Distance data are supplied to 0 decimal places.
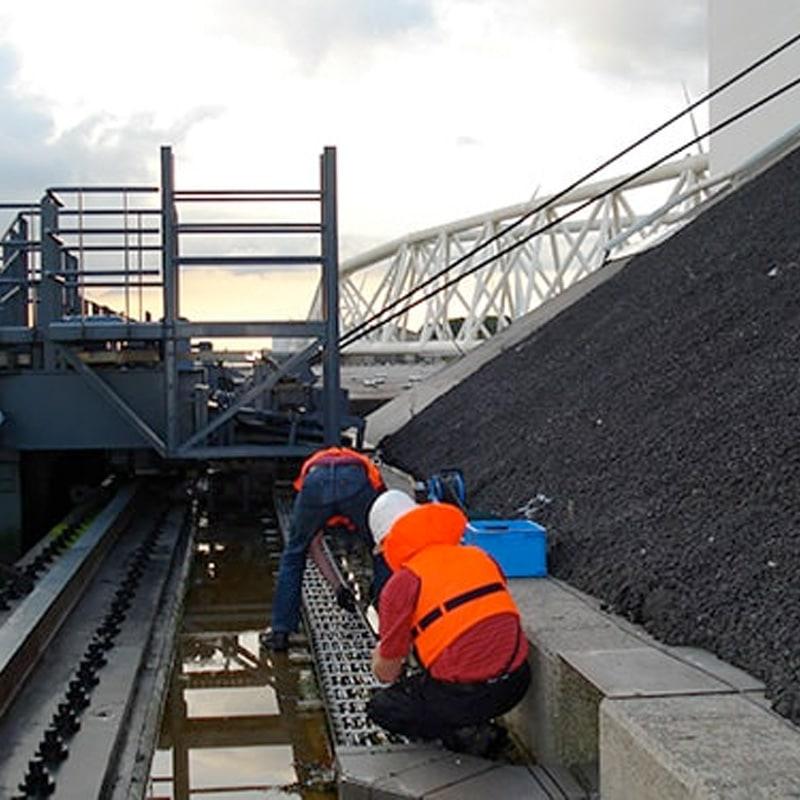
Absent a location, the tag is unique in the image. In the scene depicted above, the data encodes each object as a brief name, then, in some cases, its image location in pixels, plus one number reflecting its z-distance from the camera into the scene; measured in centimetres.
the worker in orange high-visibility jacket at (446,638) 408
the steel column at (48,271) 1038
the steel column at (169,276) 1021
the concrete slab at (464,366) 1417
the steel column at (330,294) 1041
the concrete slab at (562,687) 389
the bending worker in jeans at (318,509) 639
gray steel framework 1024
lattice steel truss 1781
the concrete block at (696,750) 284
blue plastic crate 562
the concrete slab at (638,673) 365
